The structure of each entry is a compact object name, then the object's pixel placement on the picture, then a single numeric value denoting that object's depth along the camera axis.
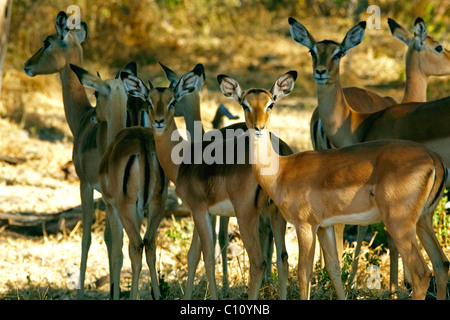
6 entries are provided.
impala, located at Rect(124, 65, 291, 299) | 8.34
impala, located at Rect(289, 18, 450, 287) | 9.87
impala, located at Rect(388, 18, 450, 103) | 12.44
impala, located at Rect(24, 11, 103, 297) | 12.34
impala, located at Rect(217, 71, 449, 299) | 7.38
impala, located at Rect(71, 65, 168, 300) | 9.21
